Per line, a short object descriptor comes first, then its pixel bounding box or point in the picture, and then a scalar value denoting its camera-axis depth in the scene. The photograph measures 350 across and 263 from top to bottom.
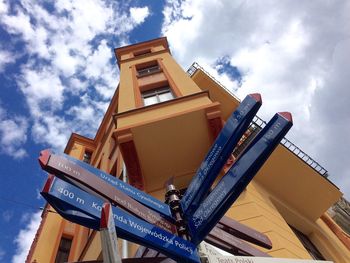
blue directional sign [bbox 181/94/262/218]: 3.12
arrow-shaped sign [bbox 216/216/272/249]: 4.01
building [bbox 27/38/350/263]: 7.07
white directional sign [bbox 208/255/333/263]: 3.09
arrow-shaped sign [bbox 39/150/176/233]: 2.99
